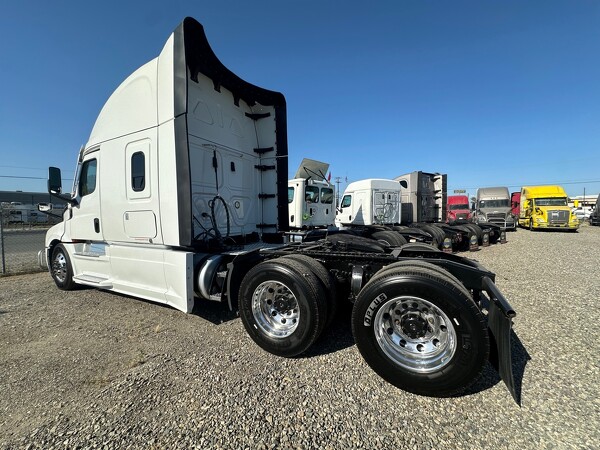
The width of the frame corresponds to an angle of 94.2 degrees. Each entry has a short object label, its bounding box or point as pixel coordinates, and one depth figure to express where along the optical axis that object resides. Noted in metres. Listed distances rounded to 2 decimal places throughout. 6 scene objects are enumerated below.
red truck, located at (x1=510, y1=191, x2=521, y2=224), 27.27
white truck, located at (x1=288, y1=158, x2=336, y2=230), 10.90
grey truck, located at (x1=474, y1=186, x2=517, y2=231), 20.16
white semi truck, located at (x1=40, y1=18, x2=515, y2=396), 2.57
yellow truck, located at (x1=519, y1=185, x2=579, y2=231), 20.48
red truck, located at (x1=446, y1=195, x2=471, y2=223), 20.89
